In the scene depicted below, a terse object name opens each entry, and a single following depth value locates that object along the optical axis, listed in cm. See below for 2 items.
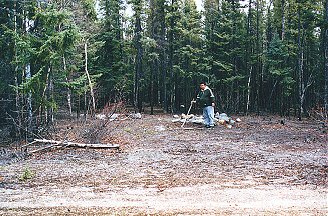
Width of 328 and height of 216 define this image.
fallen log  1221
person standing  1785
